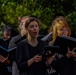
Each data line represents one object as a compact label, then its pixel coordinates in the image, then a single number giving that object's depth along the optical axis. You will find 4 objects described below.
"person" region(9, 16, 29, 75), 9.83
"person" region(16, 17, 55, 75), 8.34
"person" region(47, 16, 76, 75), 9.13
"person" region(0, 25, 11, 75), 8.98
